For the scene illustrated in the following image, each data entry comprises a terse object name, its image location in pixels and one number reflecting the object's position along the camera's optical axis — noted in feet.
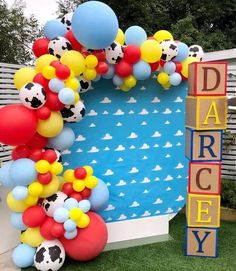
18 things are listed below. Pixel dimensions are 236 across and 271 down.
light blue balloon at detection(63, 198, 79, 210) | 7.82
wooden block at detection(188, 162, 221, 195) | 8.41
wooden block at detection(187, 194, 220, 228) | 8.53
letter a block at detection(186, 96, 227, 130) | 8.17
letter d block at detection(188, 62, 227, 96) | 8.12
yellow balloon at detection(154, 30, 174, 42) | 8.91
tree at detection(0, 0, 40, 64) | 26.73
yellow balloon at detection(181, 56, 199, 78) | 9.17
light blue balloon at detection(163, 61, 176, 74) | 8.86
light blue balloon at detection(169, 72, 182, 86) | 9.02
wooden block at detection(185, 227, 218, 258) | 8.67
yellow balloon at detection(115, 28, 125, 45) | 8.45
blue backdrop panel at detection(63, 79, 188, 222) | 9.02
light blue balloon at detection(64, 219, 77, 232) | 7.67
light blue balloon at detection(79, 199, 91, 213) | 7.96
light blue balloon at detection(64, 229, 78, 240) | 7.81
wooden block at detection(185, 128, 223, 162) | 8.34
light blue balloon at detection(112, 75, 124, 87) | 8.67
